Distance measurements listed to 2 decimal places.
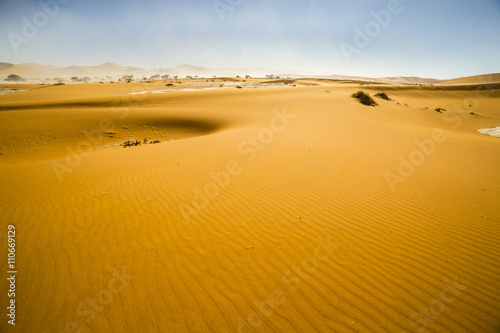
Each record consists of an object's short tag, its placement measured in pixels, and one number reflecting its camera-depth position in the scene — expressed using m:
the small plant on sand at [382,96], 22.48
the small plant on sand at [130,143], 10.97
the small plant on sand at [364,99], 18.69
